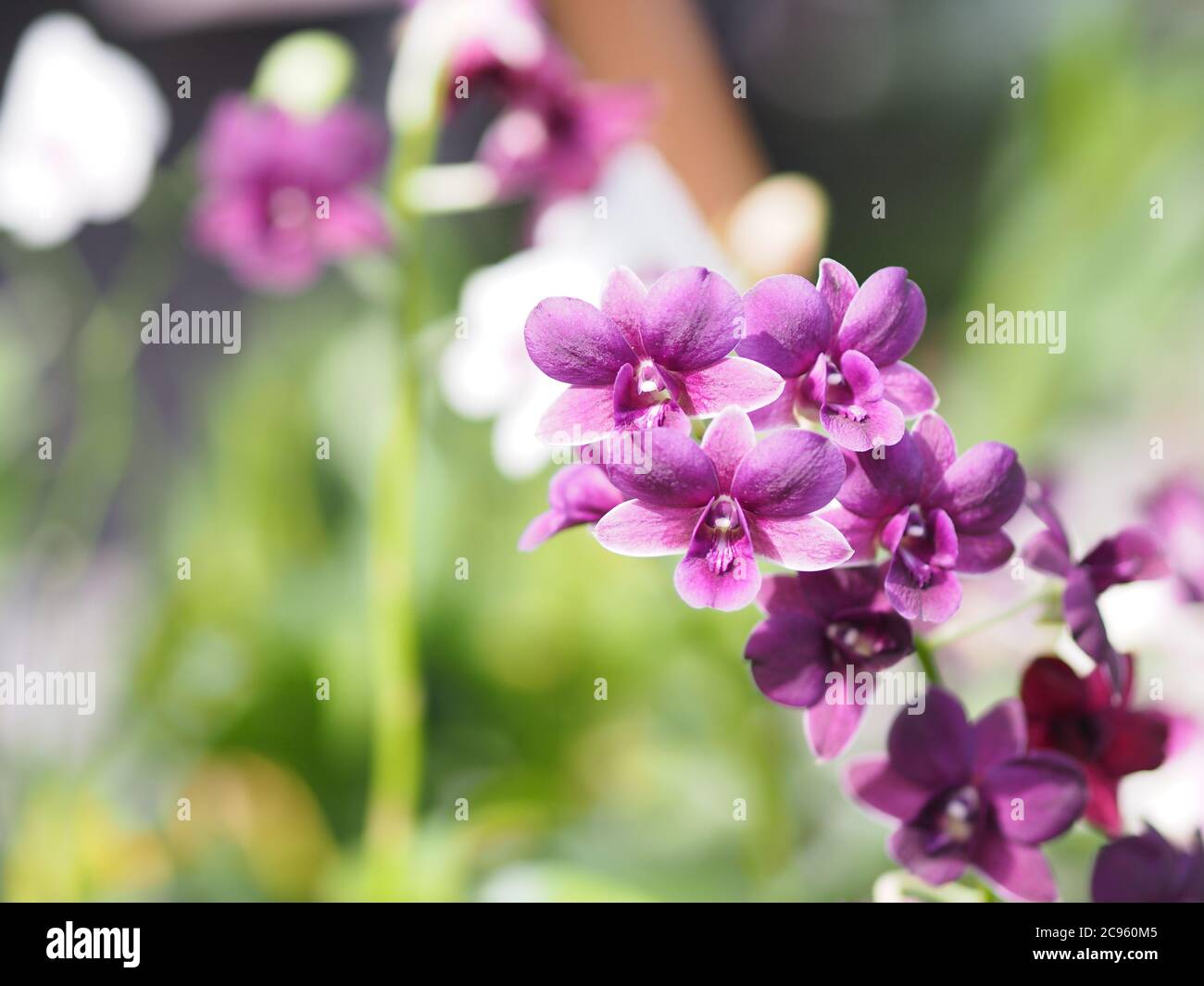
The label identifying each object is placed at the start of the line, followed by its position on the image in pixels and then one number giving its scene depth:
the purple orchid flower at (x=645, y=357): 0.74
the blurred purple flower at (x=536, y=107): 0.93
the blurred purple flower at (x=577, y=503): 0.76
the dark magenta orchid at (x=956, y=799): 0.76
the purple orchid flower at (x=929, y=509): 0.74
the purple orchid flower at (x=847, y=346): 0.73
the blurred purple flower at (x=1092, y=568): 0.75
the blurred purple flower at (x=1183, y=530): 0.81
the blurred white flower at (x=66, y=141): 1.10
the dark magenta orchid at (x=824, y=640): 0.75
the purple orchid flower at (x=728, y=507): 0.73
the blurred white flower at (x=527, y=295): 0.95
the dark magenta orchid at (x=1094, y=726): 0.78
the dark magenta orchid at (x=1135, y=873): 0.77
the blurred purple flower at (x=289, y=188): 0.99
